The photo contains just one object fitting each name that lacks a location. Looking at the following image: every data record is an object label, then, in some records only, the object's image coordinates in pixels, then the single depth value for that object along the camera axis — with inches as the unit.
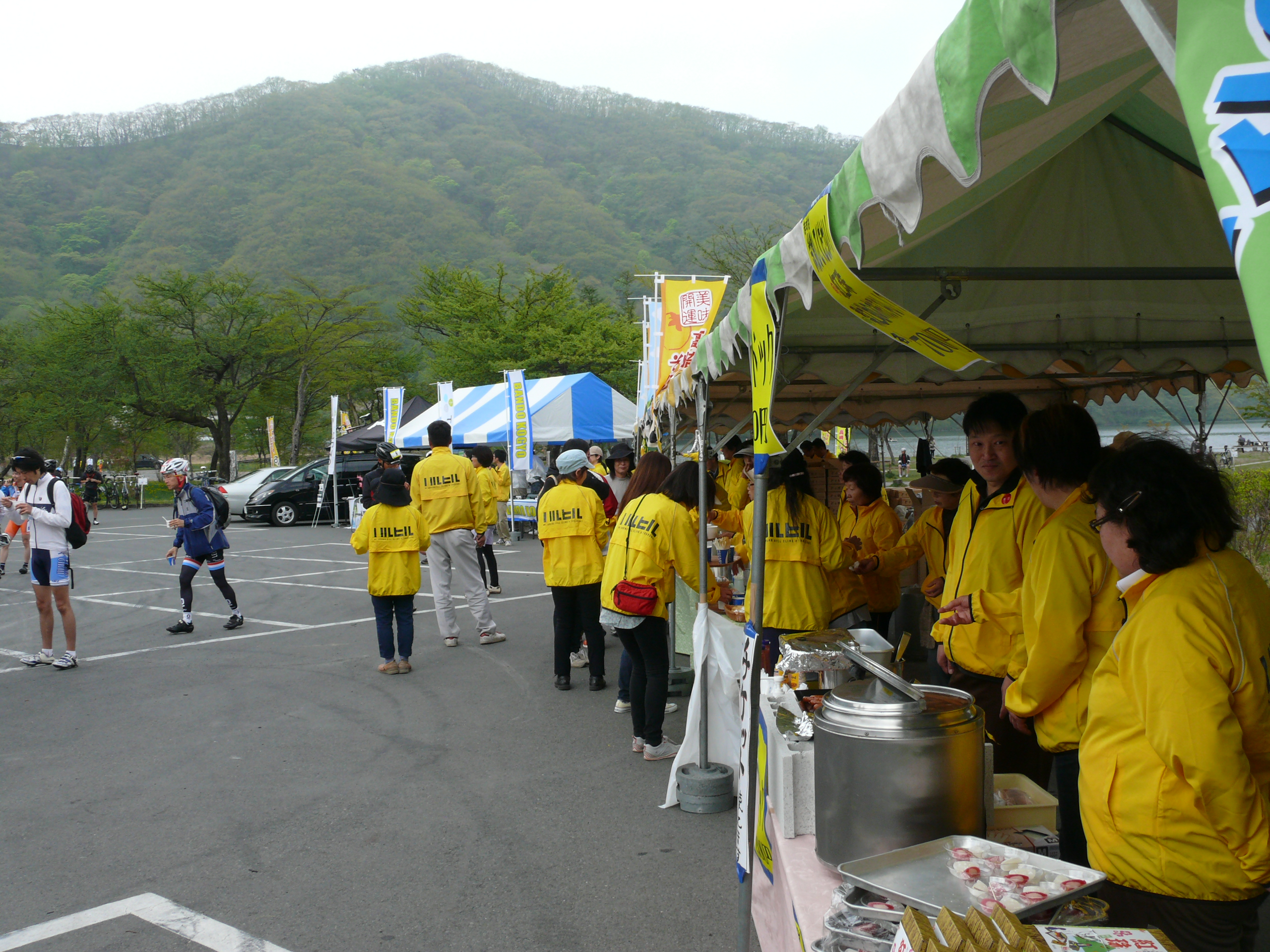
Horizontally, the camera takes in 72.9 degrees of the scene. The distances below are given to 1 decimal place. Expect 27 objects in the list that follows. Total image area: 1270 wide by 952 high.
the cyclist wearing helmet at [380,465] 392.5
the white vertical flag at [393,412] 851.4
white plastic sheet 180.1
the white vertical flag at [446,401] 741.3
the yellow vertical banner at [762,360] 106.3
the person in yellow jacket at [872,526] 219.0
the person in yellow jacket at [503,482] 573.8
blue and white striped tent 727.1
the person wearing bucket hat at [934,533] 190.5
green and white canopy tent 53.4
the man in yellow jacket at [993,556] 116.6
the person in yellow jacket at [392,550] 293.4
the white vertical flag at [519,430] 660.7
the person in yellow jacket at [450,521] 335.6
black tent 1008.9
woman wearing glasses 64.3
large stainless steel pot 76.4
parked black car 971.9
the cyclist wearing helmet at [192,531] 371.9
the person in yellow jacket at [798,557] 184.5
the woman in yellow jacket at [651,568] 194.5
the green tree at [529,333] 1445.6
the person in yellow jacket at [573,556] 263.3
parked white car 1040.8
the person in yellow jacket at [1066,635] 92.3
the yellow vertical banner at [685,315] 481.7
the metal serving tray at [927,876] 66.4
